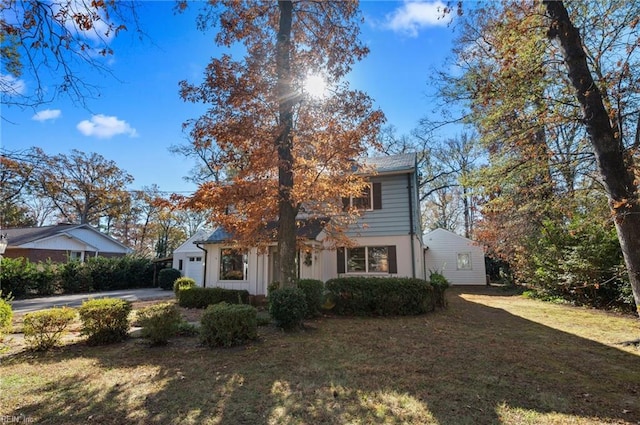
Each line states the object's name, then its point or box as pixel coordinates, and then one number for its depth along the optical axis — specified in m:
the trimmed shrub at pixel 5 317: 5.62
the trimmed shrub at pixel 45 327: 6.01
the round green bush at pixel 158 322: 6.32
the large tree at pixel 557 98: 5.90
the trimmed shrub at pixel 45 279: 17.74
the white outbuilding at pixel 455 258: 23.16
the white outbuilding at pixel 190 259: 24.83
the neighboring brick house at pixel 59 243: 25.03
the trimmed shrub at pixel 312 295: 9.21
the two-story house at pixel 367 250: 12.80
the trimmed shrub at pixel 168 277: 22.92
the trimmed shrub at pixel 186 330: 7.44
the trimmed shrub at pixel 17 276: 16.28
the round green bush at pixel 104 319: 6.43
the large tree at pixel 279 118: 8.34
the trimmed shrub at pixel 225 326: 6.29
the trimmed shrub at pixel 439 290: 10.99
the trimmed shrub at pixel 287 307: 7.45
